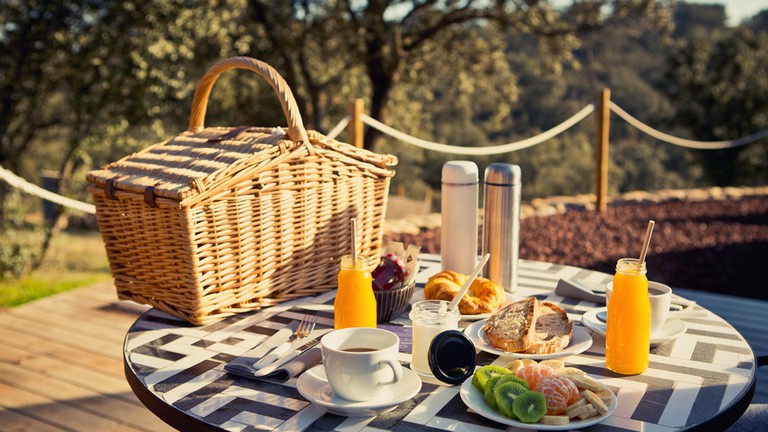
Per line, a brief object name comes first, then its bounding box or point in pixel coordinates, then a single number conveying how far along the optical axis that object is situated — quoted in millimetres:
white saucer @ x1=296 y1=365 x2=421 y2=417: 994
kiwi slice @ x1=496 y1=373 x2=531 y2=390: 1002
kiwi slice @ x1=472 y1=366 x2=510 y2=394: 1041
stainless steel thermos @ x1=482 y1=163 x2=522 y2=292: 1648
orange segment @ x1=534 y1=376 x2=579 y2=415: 970
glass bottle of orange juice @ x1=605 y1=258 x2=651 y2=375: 1167
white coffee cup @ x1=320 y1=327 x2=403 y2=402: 986
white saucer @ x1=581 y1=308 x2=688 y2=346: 1294
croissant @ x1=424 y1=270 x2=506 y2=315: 1457
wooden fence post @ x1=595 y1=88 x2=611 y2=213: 5629
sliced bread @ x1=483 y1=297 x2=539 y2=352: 1210
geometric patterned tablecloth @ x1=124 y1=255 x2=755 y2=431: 989
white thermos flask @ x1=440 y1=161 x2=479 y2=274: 1683
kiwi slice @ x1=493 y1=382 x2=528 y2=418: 967
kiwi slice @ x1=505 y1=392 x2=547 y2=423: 950
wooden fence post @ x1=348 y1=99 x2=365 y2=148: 3711
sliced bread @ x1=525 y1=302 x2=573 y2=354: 1223
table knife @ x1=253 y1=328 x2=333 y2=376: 1153
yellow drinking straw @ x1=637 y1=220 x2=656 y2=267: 1142
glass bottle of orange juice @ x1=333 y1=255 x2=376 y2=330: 1312
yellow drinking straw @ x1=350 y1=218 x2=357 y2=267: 1253
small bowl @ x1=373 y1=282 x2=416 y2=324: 1432
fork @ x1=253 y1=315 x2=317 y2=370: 1173
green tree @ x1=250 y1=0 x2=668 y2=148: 9227
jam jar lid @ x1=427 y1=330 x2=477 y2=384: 1094
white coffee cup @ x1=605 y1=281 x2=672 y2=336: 1290
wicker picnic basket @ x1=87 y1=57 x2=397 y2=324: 1415
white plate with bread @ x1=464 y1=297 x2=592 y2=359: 1214
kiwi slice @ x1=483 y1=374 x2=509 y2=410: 998
